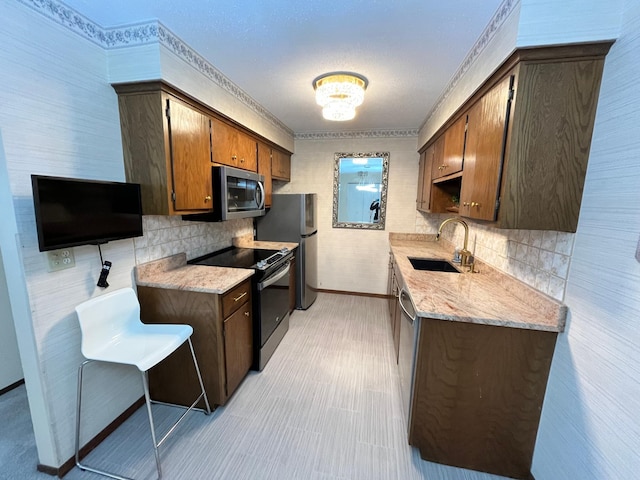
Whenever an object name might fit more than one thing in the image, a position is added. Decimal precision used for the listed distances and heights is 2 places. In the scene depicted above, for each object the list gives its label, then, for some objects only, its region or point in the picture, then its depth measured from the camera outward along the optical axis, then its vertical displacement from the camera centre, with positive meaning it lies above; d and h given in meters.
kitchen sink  2.53 -0.56
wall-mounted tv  1.17 -0.06
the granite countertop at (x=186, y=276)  1.72 -0.53
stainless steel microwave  2.06 +0.08
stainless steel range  2.14 -0.76
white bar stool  1.36 -0.80
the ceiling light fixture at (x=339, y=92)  1.97 +0.87
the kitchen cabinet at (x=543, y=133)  1.14 +0.35
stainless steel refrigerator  3.18 -0.30
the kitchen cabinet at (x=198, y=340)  1.72 -0.93
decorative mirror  3.72 +0.25
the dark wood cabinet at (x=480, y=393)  1.32 -0.97
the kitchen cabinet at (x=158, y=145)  1.59 +0.35
